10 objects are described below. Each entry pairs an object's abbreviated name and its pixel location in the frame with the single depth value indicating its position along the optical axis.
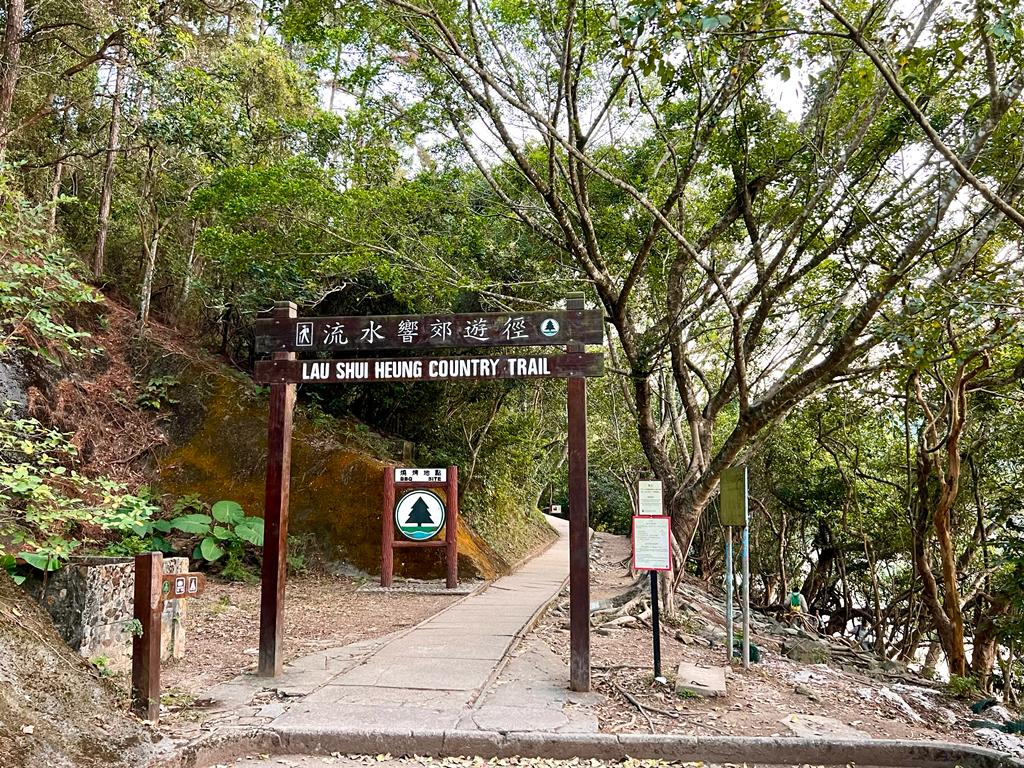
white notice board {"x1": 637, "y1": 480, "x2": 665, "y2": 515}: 6.68
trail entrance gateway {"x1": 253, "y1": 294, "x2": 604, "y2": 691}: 6.10
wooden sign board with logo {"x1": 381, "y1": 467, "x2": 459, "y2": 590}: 11.38
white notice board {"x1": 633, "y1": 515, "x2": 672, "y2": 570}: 6.38
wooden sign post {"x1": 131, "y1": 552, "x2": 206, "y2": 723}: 4.70
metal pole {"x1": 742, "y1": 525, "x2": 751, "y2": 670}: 7.35
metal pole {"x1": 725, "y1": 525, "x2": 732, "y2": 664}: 7.50
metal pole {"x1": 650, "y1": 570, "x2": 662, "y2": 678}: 6.11
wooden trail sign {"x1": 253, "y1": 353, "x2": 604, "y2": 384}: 6.20
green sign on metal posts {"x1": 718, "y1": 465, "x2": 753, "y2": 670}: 7.32
